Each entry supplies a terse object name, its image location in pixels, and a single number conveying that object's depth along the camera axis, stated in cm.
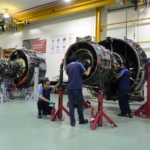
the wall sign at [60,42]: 1106
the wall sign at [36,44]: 1218
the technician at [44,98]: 421
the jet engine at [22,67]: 712
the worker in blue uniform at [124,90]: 464
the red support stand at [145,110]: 460
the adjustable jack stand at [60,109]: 399
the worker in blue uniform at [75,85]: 364
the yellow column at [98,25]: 961
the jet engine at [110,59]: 406
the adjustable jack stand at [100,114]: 360
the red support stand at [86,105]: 574
